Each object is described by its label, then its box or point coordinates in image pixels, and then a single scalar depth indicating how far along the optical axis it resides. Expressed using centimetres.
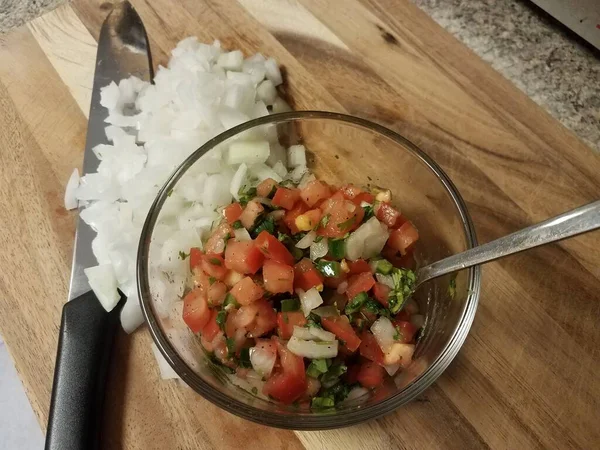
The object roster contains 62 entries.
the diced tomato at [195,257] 24
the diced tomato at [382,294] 22
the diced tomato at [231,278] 23
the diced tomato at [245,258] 22
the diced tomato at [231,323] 22
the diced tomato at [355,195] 25
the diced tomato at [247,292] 22
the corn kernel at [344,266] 23
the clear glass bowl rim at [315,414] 21
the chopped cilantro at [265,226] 24
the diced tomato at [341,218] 23
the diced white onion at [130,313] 26
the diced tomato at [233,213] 25
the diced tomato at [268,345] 22
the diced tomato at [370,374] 22
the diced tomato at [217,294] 23
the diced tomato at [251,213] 24
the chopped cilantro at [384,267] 23
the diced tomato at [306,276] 22
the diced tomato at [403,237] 24
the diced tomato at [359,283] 22
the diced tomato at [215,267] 23
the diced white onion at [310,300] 22
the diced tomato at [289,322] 22
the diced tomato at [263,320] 22
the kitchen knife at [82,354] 23
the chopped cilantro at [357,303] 22
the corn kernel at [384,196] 25
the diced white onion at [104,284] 25
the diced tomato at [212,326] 23
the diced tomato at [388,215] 24
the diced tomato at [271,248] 22
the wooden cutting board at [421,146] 24
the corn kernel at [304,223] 24
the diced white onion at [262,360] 22
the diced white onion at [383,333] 22
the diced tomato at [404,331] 23
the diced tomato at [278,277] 22
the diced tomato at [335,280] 23
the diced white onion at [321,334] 21
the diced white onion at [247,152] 27
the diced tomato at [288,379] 21
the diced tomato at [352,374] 23
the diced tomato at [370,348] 22
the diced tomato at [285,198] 25
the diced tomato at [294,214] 25
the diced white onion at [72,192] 29
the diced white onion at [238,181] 27
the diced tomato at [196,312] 23
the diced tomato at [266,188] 26
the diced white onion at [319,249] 23
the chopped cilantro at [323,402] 22
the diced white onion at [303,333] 21
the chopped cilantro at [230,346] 22
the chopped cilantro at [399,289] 22
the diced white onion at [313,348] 21
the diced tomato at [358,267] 23
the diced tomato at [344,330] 22
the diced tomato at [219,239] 24
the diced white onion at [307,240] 24
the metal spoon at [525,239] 15
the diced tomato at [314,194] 25
